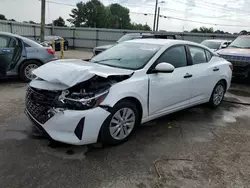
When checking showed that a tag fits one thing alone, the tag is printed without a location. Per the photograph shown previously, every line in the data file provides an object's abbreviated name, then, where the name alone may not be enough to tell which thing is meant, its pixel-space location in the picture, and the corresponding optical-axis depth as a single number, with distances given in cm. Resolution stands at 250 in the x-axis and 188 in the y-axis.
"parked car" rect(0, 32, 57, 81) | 637
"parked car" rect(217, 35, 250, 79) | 786
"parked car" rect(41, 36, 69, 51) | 2033
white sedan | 288
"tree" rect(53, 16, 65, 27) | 5718
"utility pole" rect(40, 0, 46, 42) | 1426
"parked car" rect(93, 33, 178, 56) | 933
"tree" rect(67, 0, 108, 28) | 6450
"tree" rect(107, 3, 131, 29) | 7507
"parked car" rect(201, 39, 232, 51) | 1144
